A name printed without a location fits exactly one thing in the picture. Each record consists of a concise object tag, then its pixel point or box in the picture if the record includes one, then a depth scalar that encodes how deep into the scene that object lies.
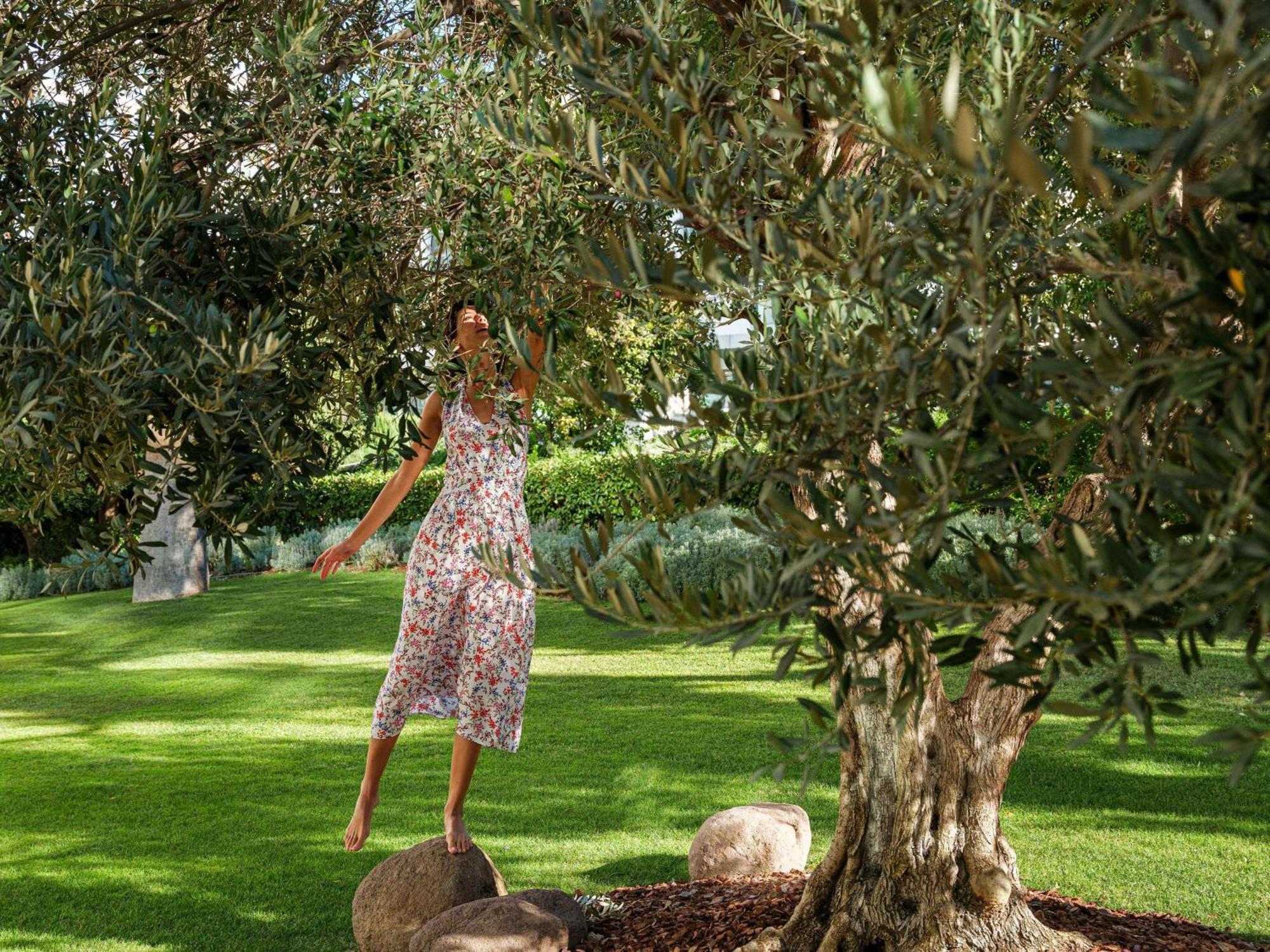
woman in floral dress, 5.41
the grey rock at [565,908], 5.36
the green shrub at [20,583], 19.86
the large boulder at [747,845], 6.38
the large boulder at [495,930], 4.98
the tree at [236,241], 3.12
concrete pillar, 18.03
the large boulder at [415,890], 5.64
